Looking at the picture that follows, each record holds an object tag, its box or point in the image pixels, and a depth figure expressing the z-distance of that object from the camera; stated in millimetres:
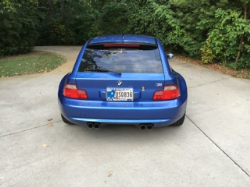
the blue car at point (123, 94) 3062
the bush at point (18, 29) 10338
